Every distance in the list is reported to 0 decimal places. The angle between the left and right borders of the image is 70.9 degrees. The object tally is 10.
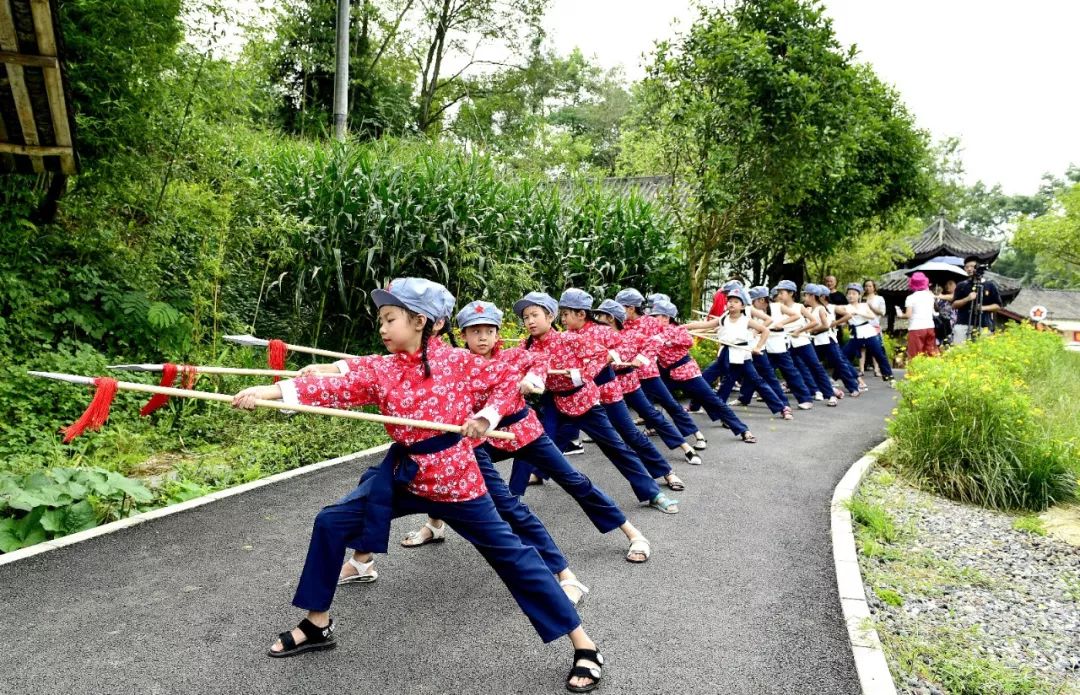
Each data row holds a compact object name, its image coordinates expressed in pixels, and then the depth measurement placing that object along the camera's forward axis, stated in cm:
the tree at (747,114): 1250
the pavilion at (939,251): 2591
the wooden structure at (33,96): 473
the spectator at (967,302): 1337
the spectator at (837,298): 1494
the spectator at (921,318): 1197
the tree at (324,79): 2033
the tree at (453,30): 2545
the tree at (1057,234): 3234
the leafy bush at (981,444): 681
